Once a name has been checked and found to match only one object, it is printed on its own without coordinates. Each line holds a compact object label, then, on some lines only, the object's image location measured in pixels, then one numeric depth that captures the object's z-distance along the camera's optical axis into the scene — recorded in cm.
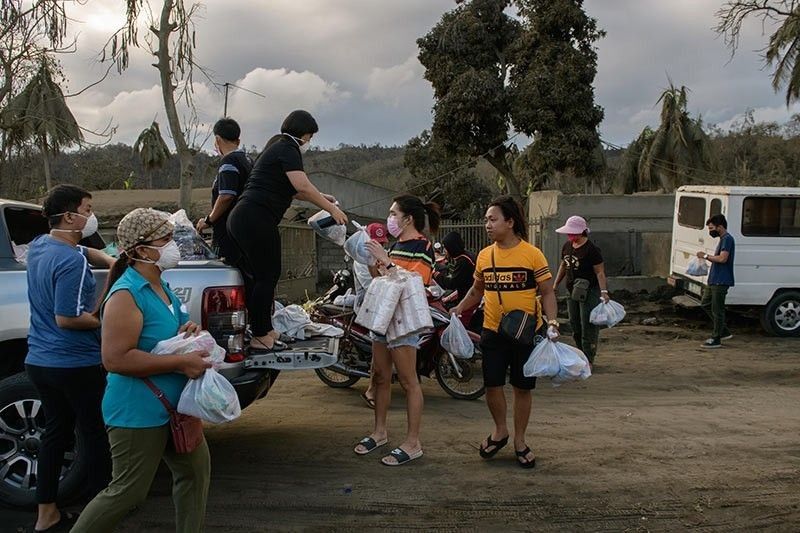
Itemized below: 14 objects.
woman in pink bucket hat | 862
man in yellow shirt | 494
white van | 1150
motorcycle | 707
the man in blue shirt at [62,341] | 373
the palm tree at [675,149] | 3234
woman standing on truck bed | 481
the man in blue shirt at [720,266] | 1017
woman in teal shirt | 294
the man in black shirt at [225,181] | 538
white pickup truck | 419
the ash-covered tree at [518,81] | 2069
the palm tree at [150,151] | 3509
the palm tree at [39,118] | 1230
